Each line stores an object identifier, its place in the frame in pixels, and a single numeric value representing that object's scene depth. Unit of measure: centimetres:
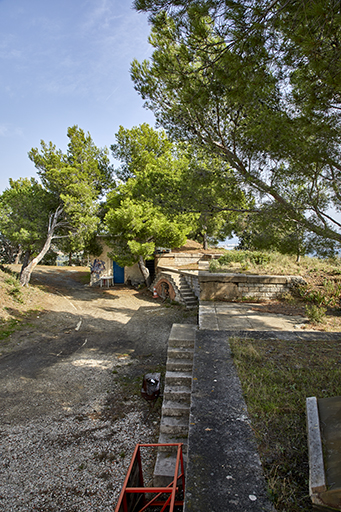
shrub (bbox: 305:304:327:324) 549
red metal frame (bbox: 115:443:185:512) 210
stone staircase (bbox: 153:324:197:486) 326
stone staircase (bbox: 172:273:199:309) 1099
